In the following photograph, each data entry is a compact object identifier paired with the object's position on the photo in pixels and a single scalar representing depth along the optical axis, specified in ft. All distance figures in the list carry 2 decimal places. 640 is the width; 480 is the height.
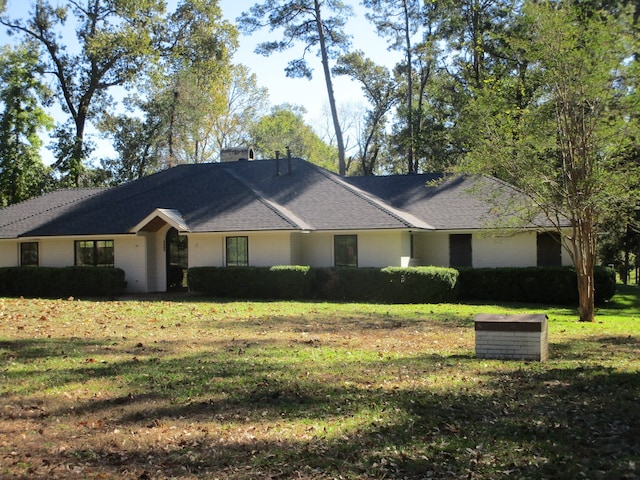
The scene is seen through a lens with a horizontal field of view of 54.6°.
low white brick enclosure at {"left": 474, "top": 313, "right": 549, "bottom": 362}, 33.99
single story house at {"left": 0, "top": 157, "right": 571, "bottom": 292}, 79.20
